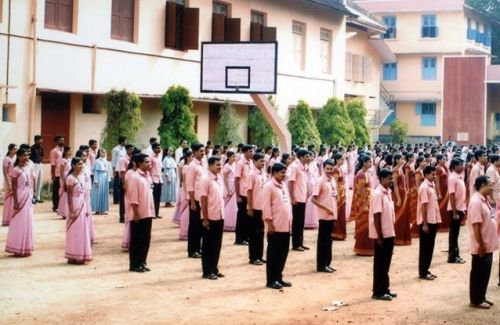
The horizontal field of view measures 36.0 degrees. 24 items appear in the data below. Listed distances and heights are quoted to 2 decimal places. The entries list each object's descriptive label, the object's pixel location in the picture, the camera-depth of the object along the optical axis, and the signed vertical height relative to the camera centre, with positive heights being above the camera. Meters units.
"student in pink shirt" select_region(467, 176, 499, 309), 9.36 -0.81
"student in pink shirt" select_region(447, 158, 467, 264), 12.30 -0.47
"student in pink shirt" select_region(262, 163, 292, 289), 10.30 -0.79
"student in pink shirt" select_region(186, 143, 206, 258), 12.21 -0.52
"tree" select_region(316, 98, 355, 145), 30.67 +1.84
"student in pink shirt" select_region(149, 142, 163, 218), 16.43 -0.19
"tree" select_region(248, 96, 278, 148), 27.02 +1.32
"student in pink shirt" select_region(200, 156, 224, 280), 10.80 -0.81
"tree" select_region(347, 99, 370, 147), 32.75 +2.17
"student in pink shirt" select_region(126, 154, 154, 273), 11.03 -0.71
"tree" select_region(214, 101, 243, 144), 24.69 +1.32
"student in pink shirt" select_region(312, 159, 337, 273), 11.53 -0.79
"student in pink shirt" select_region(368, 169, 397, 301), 9.88 -0.87
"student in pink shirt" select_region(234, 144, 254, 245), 13.86 -0.41
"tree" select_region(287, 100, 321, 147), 28.41 +1.59
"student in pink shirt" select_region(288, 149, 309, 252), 13.41 -0.43
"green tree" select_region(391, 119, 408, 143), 43.12 +2.25
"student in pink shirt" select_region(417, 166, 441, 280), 11.22 -0.75
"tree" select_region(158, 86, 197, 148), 22.23 +1.39
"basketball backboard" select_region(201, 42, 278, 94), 19.03 +2.52
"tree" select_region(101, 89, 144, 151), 20.78 +1.28
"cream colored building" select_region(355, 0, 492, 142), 45.88 +7.40
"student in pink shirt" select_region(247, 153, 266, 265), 12.03 -0.80
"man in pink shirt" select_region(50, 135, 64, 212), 17.72 -0.17
